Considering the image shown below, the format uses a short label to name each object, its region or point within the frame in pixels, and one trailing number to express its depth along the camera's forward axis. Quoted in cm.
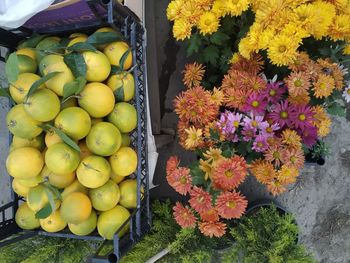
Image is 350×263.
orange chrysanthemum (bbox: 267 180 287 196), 86
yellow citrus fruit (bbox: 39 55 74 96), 83
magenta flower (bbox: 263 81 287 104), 85
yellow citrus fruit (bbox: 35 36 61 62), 89
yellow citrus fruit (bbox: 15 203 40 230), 92
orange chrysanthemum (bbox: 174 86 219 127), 89
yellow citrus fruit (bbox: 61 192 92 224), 81
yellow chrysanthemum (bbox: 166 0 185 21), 88
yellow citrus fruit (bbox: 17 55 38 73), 87
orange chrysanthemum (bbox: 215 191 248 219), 80
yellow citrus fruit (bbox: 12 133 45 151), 88
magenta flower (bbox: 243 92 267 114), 83
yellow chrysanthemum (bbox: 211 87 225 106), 89
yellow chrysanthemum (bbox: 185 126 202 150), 89
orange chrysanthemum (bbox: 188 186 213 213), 81
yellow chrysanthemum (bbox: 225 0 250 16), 81
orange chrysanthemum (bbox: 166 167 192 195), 85
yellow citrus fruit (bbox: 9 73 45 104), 82
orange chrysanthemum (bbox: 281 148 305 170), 85
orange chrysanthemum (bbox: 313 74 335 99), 83
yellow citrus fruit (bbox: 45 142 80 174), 78
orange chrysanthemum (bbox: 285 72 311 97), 82
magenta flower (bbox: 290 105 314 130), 83
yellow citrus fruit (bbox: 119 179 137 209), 94
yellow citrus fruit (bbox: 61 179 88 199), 87
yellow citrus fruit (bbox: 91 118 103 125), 87
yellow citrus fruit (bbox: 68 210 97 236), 88
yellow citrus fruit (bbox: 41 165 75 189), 85
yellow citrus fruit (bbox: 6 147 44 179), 82
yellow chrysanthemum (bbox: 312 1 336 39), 75
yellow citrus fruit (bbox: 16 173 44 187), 87
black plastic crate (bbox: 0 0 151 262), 87
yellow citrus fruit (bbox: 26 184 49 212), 83
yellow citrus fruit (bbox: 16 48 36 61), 91
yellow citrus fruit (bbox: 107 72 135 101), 90
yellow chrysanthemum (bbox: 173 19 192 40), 87
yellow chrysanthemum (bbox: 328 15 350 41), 79
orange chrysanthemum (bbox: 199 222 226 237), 83
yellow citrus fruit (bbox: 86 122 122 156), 82
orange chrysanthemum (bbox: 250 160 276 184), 85
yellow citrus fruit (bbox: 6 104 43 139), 81
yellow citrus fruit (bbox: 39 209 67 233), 88
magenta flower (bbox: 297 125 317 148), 85
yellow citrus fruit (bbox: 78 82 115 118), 83
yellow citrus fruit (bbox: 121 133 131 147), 94
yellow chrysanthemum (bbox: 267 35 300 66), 75
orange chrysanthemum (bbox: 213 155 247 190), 79
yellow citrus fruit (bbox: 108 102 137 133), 89
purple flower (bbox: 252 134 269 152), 84
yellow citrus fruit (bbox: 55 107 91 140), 79
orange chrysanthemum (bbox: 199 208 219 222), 83
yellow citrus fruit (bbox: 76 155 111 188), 82
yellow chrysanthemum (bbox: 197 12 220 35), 85
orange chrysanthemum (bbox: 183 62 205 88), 101
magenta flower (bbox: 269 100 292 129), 84
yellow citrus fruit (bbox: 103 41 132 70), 90
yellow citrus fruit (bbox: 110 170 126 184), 93
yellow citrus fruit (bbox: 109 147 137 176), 88
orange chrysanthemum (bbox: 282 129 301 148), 85
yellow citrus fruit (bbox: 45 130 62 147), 83
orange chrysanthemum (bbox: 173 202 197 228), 87
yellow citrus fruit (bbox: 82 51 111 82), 85
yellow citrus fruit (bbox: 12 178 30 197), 91
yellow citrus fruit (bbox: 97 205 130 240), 89
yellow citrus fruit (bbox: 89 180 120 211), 87
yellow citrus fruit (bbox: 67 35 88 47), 90
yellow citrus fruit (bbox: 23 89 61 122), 77
